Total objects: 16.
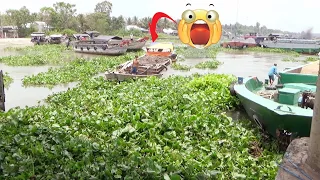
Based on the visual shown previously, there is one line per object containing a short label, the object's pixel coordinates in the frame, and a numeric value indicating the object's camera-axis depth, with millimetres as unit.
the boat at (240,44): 34406
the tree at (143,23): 63031
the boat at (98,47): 25141
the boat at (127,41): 27453
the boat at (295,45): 30938
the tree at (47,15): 45000
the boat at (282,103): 4918
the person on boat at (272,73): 10056
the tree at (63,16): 44212
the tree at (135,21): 65981
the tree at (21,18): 43562
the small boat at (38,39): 34097
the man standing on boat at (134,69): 12643
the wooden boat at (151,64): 11826
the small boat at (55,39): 34750
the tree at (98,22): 44006
